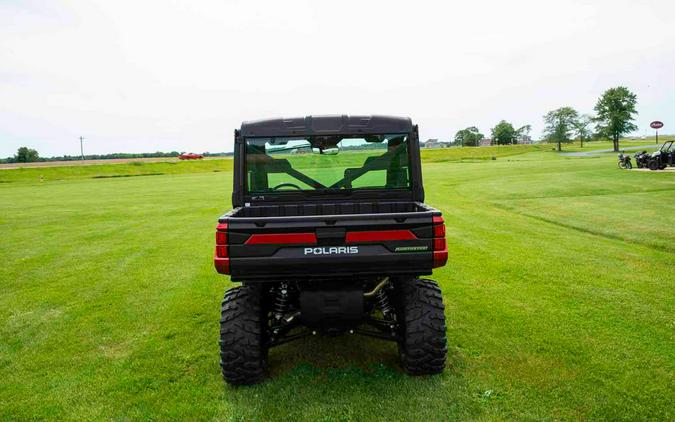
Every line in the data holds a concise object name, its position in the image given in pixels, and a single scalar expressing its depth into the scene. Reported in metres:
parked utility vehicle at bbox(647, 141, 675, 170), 29.56
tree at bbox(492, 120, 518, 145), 146.25
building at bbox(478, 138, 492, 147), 180.25
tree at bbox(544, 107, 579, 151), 107.75
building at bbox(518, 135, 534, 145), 175.19
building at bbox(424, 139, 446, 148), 169.93
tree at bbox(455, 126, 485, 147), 160.12
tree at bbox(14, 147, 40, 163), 106.50
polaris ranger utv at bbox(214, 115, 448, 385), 3.68
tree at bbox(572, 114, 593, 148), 110.19
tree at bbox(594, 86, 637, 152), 80.62
